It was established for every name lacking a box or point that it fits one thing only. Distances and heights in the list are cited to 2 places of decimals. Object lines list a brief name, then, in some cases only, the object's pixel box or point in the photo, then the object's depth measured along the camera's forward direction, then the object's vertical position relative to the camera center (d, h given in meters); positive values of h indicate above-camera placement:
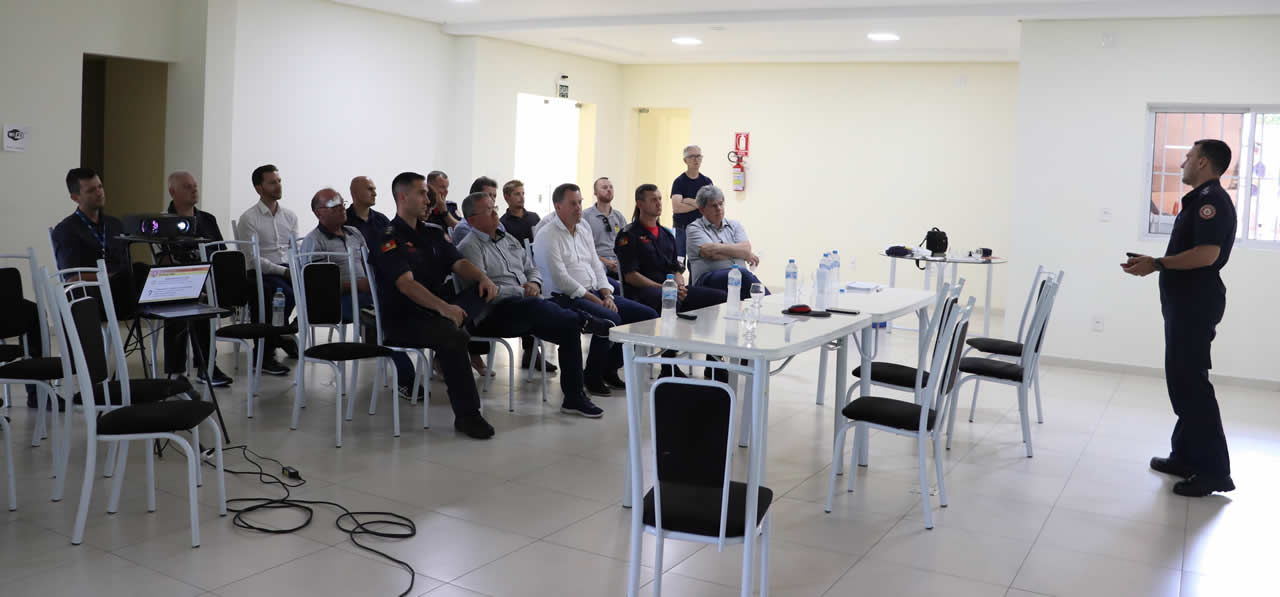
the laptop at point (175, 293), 4.12 -0.30
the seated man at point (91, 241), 5.52 -0.15
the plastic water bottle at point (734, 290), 4.36 -0.19
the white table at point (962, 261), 7.81 -0.03
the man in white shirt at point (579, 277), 5.96 -0.23
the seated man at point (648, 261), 6.45 -0.12
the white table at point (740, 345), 2.96 -0.34
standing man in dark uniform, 4.61 -0.14
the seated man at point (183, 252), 5.12 -0.17
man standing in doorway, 9.14 +0.48
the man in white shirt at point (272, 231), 6.56 -0.05
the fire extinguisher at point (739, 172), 12.27 +0.89
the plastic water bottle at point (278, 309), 6.13 -0.51
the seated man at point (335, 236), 6.23 -0.06
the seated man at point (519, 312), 5.67 -0.42
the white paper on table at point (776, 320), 4.27 -0.30
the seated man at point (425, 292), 5.17 -0.32
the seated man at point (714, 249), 6.79 -0.02
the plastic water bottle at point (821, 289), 4.82 -0.18
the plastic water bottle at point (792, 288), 5.00 -0.19
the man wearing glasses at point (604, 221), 7.60 +0.14
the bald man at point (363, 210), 6.54 +0.11
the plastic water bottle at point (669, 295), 4.82 -0.24
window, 7.63 +0.85
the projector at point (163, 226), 4.82 -0.04
